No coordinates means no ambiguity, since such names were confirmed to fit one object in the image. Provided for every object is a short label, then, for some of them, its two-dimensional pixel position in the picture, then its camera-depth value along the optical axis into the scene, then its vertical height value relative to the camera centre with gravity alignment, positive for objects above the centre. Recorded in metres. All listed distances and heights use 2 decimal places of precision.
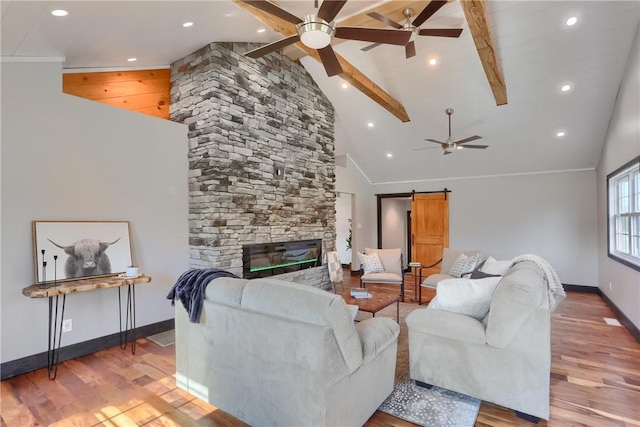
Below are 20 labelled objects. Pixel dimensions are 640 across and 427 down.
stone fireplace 4.34 +0.94
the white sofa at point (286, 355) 1.88 -0.87
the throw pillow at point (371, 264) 5.97 -0.87
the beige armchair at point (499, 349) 2.32 -0.98
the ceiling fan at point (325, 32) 2.32 +1.38
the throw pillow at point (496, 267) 3.82 -0.62
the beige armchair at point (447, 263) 5.34 -0.84
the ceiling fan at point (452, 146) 5.29 +1.07
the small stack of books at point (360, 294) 4.09 -0.96
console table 2.91 -0.65
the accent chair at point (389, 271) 5.64 -1.00
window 4.23 -0.01
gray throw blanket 2.45 -0.53
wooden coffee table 3.68 -1.00
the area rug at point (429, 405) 2.35 -1.41
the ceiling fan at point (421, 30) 2.98 +1.76
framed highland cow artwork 3.17 -0.32
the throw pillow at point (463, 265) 5.33 -0.81
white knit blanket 3.15 -0.67
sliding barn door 8.18 -0.32
